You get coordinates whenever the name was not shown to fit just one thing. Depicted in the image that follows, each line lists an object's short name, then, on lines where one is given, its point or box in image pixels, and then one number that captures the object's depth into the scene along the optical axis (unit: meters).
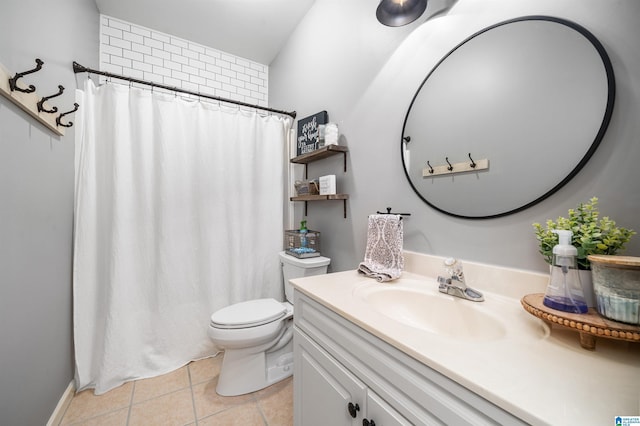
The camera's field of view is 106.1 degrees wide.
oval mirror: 0.71
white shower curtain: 1.52
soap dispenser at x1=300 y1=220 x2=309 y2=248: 1.76
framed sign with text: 1.74
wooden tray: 0.49
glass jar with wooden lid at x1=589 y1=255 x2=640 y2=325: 0.50
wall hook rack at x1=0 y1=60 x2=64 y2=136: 0.80
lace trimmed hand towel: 1.10
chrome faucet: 0.85
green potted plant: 0.59
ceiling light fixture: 1.06
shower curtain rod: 1.45
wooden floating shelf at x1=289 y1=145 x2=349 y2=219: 1.52
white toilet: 1.42
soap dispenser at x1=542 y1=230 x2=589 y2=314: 0.58
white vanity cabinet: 0.48
